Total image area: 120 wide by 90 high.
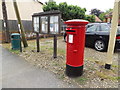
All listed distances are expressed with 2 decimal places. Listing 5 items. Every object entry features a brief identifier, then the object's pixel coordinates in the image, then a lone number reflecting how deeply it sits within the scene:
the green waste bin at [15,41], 4.78
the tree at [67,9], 10.17
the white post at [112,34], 2.61
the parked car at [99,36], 4.37
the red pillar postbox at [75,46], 2.32
